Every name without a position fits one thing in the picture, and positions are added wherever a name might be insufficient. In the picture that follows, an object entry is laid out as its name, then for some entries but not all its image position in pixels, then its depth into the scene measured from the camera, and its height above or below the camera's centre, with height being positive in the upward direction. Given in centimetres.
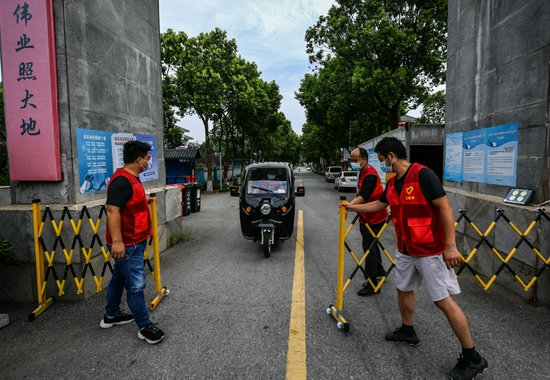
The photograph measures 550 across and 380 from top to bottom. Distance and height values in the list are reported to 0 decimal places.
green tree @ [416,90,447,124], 3766 +729
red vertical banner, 392 +108
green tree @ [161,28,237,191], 1770 +600
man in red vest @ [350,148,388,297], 409 -67
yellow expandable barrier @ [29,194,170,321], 369 -109
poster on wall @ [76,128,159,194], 436 +20
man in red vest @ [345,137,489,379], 247 -69
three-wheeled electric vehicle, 602 -81
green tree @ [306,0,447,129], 1539 +659
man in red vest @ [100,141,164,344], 293 -66
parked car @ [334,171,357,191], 1980 -81
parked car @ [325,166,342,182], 3067 -42
